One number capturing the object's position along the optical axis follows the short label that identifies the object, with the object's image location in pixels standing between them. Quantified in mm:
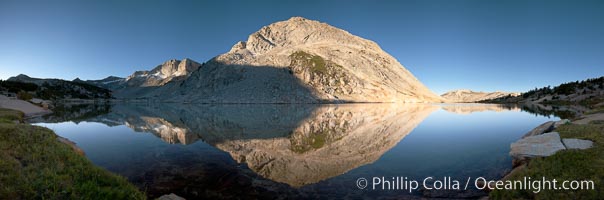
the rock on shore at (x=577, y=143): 13719
